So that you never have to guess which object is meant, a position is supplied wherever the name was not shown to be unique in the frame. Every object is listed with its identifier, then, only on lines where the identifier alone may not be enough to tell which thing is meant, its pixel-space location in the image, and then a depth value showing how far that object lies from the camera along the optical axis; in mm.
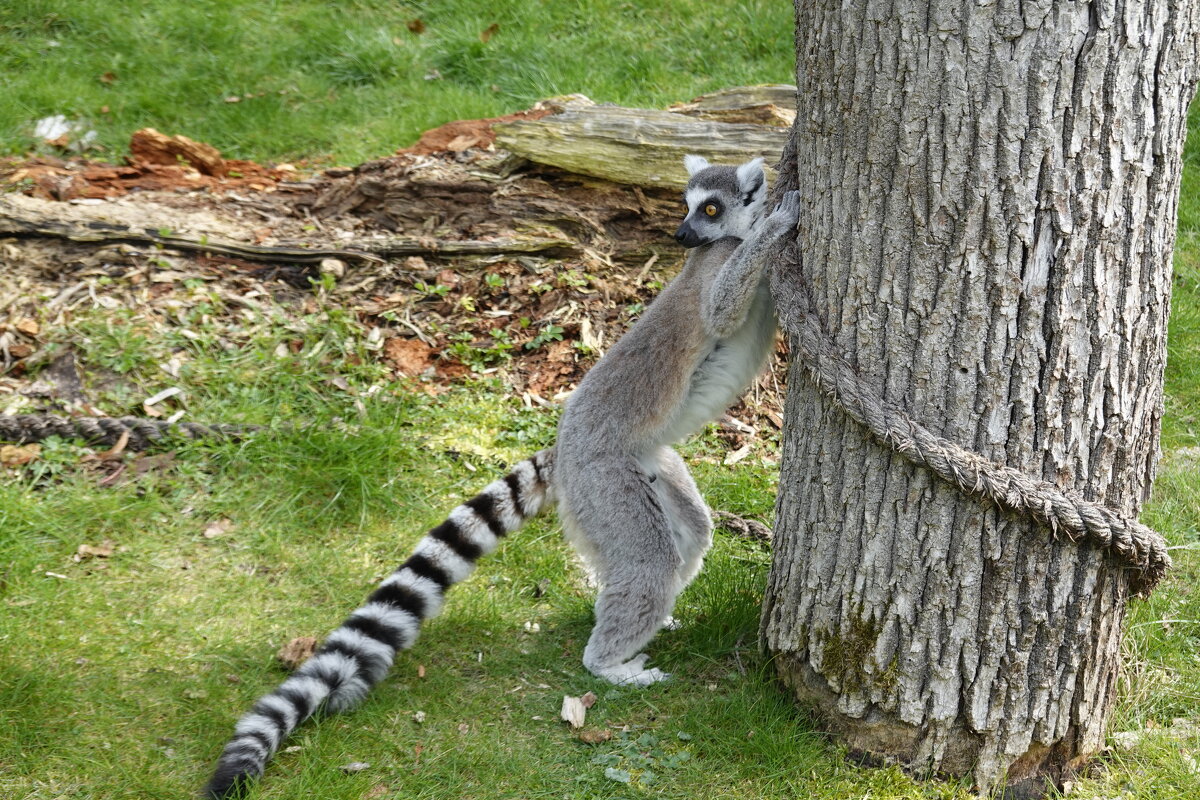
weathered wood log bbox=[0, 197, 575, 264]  5293
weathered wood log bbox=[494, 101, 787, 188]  5258
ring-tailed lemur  3242
